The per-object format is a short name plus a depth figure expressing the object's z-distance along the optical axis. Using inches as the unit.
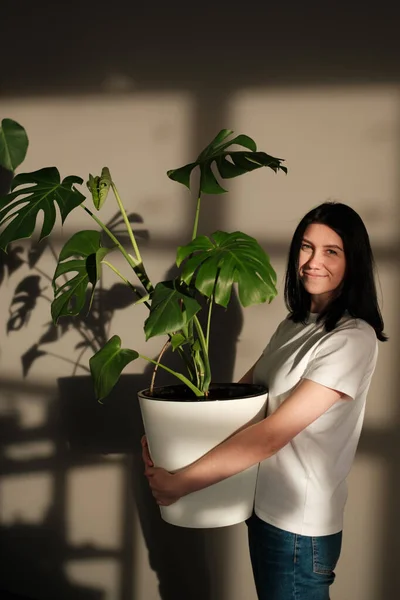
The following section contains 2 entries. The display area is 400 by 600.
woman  66.5
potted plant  65.4
